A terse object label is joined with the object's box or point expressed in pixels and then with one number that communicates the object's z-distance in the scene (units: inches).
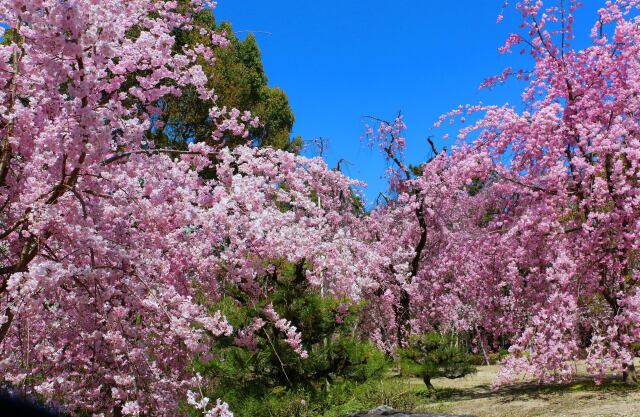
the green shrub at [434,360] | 464.4
